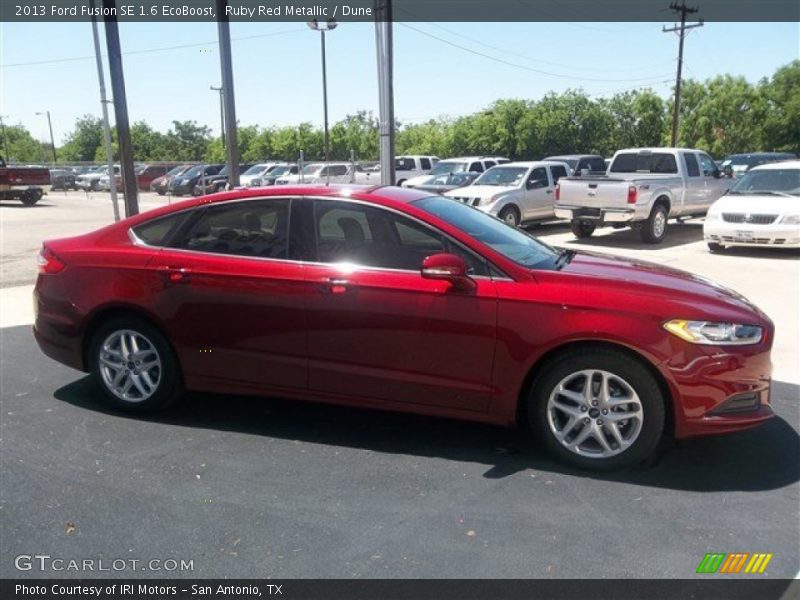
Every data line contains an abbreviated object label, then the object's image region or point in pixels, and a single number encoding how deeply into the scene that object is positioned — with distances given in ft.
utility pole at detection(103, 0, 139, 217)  35.86
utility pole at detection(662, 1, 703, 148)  120.37
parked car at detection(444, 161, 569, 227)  49.47
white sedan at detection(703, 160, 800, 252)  37.24
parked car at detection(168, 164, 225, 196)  121.49
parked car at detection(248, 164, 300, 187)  109.91
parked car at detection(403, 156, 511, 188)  72.13
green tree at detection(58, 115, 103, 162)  292.40
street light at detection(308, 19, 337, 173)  84.94
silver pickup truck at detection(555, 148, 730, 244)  43.32
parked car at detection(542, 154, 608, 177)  64.19
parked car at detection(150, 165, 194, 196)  127.95
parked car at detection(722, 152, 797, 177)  81.77
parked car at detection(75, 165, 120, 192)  150.92
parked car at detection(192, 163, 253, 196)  111.37
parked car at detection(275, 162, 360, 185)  100.69
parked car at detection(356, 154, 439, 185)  91.40
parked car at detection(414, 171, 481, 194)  62.44
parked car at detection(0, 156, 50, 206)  98.32
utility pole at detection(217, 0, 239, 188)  38.61
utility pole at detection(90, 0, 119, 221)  51.82
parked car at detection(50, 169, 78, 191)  159.12
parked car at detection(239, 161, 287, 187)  113.19
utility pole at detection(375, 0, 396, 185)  43.27
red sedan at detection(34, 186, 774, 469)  11.55
